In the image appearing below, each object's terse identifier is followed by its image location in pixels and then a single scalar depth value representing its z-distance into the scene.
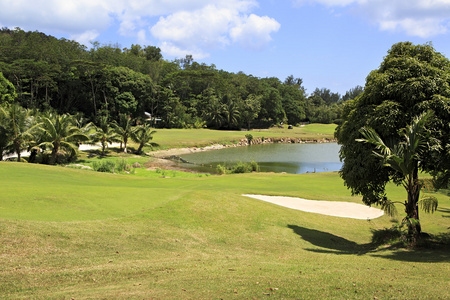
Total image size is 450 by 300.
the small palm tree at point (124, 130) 53.84
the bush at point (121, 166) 37.71
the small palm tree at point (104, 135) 48.49
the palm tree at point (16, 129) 32.59
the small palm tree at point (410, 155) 12.56
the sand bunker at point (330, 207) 19.96
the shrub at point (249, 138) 87.62
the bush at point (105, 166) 35.53
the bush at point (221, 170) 41.18
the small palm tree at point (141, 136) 54.85
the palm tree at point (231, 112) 107.37
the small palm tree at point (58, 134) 35.06
